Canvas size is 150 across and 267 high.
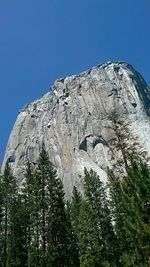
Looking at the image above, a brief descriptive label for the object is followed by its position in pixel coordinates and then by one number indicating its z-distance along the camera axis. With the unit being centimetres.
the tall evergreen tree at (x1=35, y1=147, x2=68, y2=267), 3873
